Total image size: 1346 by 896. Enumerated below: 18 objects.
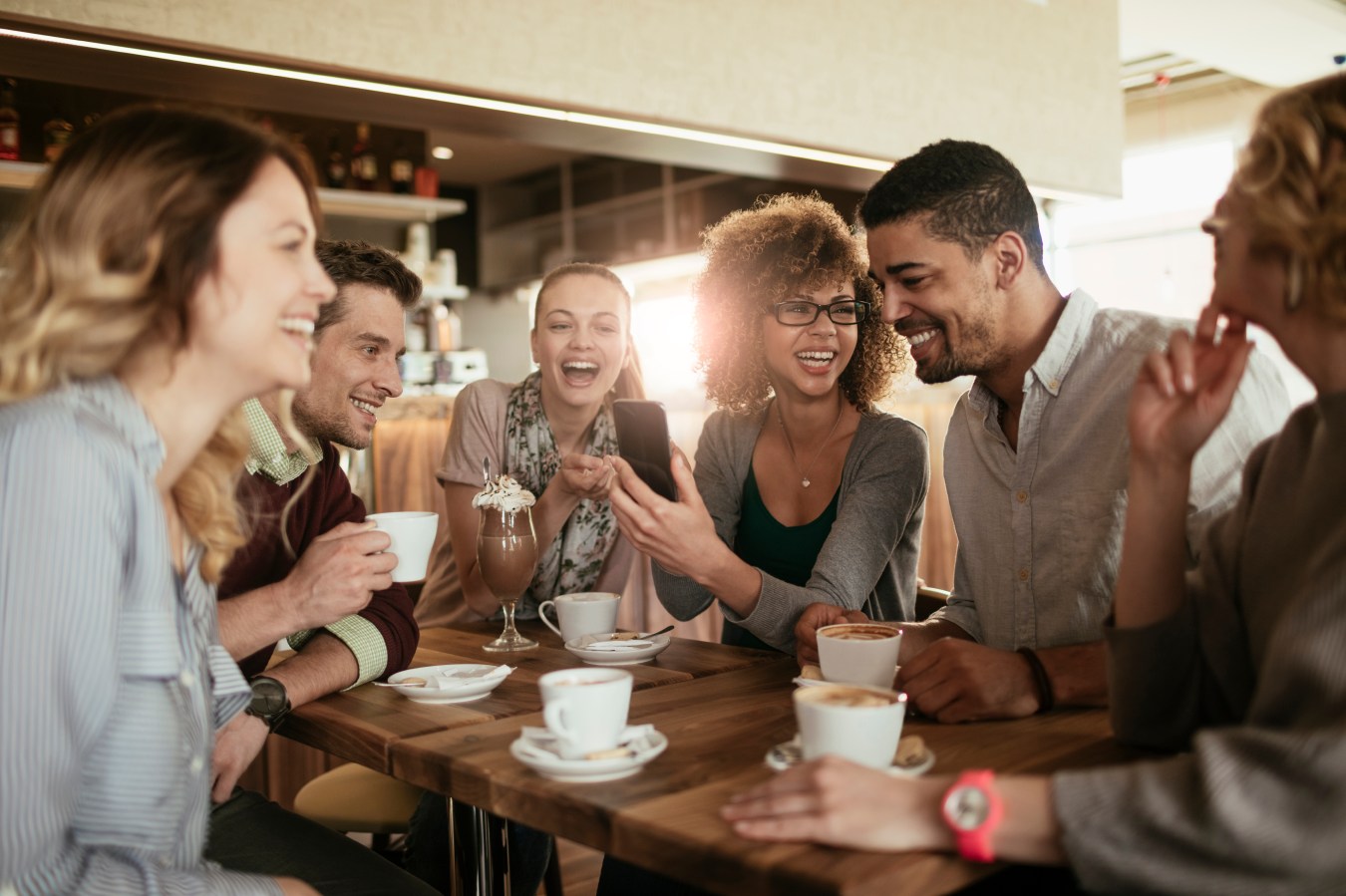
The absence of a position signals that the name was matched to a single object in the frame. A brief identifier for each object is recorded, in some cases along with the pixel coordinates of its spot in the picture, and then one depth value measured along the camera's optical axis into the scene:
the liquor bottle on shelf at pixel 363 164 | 5.82
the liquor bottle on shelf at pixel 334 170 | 5.70
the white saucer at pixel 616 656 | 1.69
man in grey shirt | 1.61
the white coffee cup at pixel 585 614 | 1.82
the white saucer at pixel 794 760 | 1.05
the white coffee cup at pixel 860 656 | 1.31
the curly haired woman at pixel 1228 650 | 0.81
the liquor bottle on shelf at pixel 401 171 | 5.95
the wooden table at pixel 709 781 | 0.87
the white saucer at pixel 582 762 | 1.08
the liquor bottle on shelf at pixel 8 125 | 4.63
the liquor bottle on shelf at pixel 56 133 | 4.74
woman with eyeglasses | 1.94
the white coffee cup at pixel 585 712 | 1.08
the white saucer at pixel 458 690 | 1.47
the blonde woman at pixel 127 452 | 0.90
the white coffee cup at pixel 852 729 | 1.01
